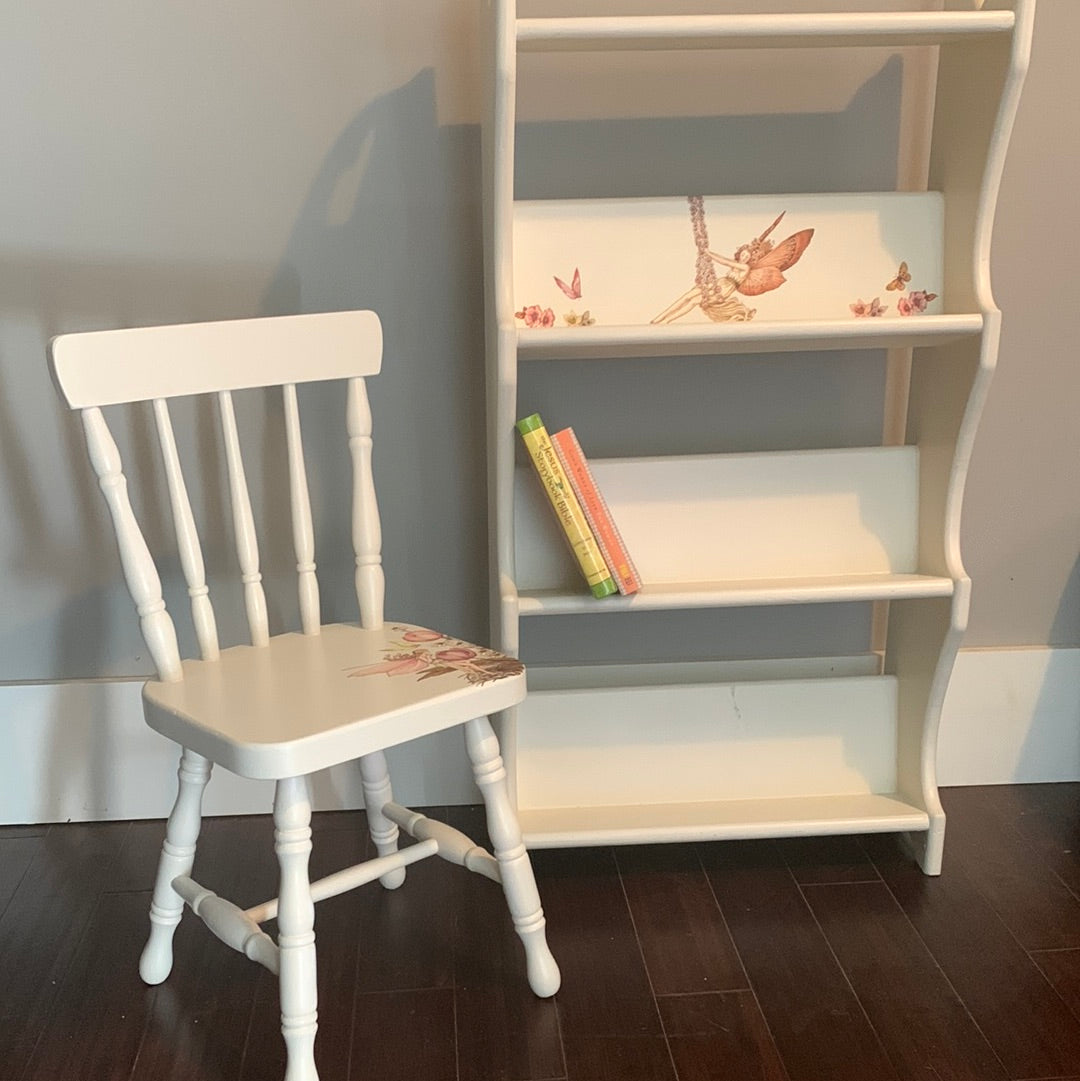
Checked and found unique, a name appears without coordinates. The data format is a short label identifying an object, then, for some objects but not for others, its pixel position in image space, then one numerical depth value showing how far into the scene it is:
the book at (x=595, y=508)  1.41
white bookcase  1.40
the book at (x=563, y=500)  1.40
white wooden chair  1.17
